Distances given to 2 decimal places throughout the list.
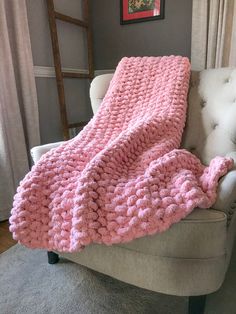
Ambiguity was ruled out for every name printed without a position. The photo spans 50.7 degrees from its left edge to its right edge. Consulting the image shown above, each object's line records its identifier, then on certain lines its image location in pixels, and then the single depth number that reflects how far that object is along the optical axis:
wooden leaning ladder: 1.70
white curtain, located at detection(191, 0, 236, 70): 1.54
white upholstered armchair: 0.71
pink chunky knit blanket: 0.70
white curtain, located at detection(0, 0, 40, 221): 1.43
